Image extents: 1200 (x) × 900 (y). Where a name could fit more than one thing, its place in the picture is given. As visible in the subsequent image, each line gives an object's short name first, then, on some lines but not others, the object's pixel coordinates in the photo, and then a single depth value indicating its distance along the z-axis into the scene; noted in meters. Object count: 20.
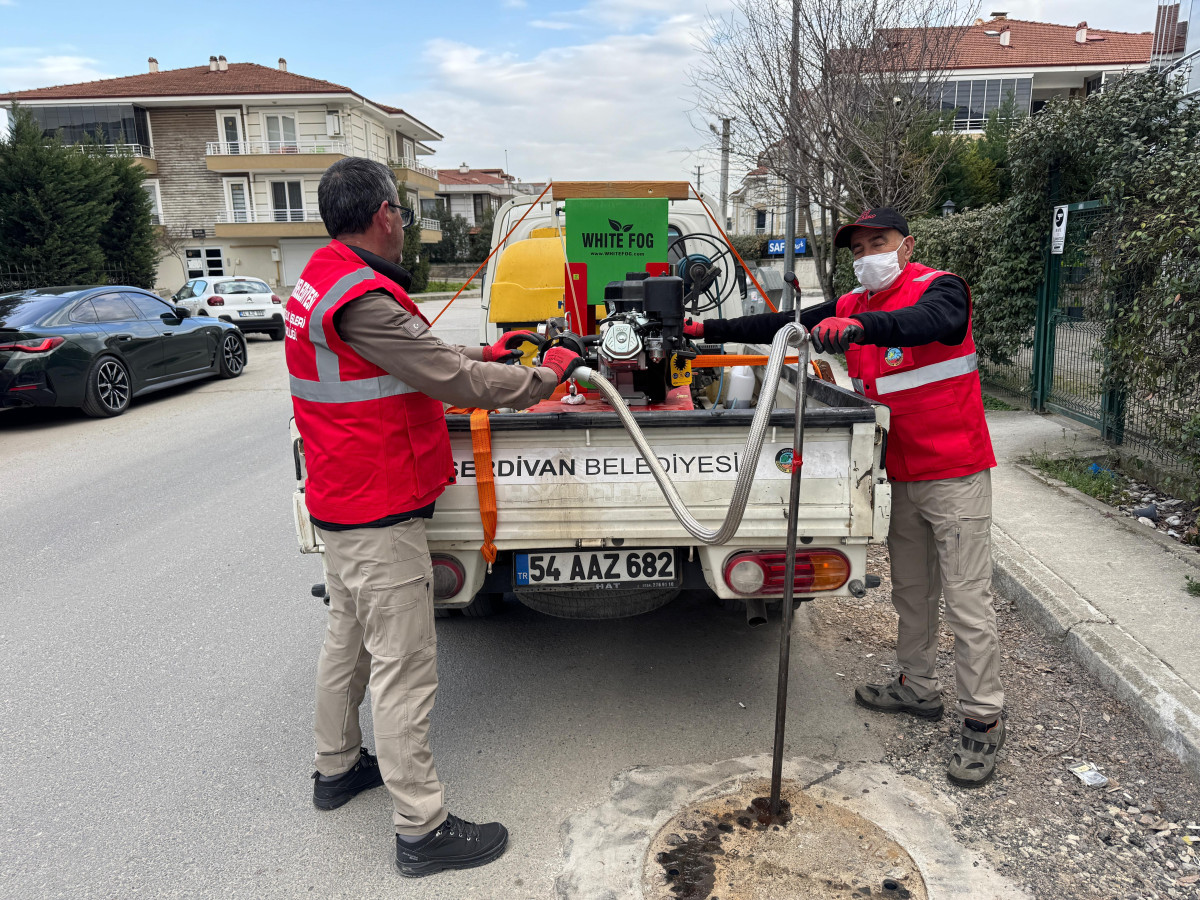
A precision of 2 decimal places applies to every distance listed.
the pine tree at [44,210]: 21.25
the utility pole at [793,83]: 11.88
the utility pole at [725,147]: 14.20
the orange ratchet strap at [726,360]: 3.71
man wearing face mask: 3.27
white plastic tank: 4.98
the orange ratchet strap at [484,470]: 3.12
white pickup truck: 3.14
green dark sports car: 9.98
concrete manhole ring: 2.65
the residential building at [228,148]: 43.34
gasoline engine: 3.53
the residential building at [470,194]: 83.31
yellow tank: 5.36
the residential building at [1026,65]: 43.78
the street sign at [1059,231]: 7.93
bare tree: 11.90
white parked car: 19.23
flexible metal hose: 2.73
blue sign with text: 11.38
